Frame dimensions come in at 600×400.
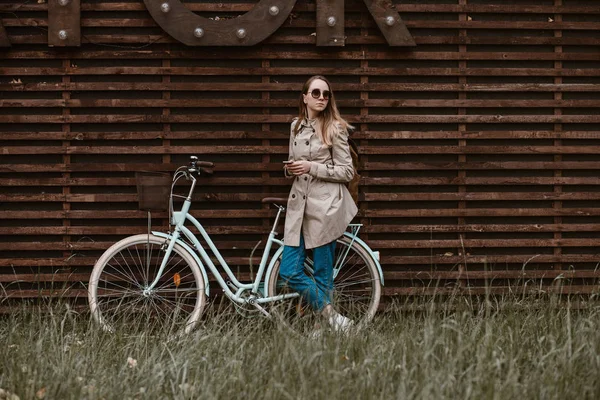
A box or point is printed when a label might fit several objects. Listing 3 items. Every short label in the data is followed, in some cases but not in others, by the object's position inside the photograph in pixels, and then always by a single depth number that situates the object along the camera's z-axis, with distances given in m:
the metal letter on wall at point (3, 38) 6.49
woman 6.07
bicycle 6.21
